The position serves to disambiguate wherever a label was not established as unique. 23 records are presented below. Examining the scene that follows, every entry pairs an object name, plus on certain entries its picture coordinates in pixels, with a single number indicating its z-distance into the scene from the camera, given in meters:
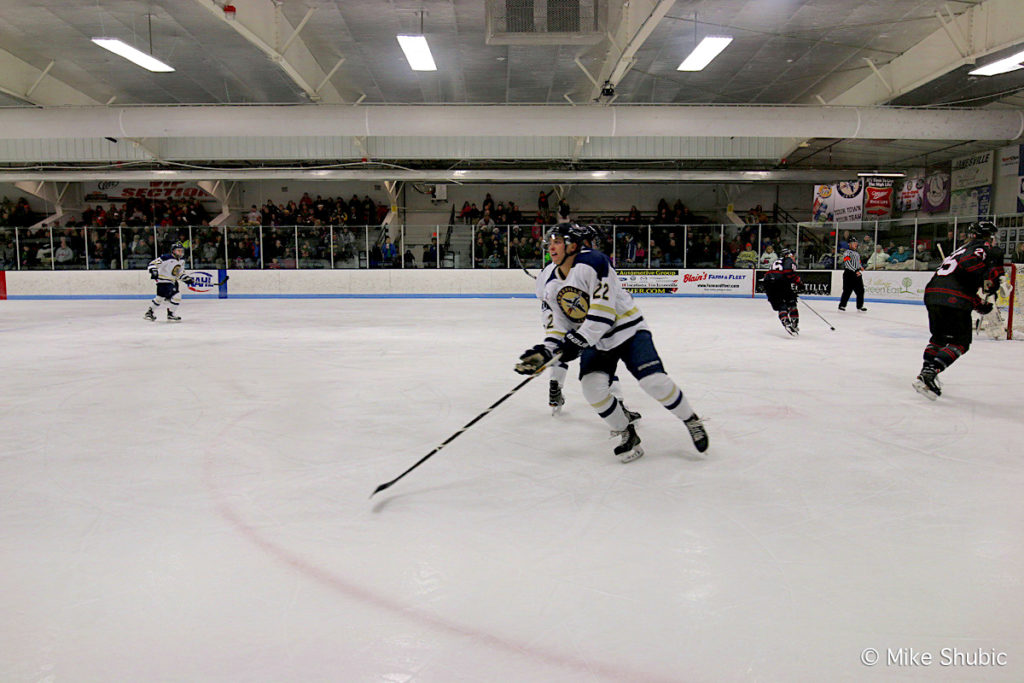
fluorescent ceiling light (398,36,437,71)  8.91
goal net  8.15
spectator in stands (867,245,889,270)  15.11
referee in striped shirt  10.99
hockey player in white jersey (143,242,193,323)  10.48
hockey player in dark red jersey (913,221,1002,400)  4.77
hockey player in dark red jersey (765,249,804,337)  8.54
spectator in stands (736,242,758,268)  16.66
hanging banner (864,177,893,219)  16.89
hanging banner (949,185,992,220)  16.30
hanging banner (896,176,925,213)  18.75
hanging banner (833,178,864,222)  16.86
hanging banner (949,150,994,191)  16.35
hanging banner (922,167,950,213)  18.05
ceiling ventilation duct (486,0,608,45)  7.47
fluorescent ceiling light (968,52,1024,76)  8.63
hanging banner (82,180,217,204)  21.89
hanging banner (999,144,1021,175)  15.12
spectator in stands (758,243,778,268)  16.56
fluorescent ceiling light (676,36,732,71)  9.06
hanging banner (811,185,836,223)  17.58
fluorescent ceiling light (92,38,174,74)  8.59
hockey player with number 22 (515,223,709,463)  3.14
